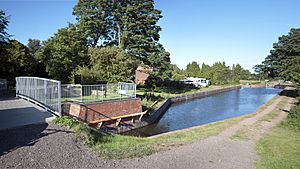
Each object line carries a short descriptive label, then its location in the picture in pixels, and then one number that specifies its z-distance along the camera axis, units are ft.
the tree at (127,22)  85.35
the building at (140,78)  125.82
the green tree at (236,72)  219.34
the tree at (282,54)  113.19
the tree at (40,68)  78.41
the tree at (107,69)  58.95
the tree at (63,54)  66.03
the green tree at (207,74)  191.38
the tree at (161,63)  85.99
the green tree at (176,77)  144.96
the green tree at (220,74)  193.88
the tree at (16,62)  66.90
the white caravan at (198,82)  157.41
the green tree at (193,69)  197.98
